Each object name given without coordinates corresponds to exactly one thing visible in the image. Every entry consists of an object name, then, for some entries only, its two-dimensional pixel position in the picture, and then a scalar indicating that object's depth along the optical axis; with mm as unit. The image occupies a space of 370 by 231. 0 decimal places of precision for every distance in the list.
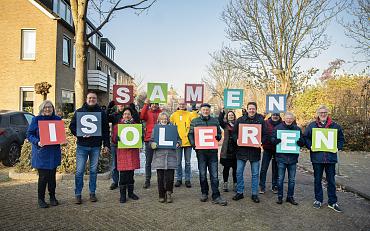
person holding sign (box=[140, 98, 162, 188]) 7655
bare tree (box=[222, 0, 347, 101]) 17328
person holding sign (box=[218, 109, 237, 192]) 7227
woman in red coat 6371
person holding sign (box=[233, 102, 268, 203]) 6609
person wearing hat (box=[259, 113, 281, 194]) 7254
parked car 9531
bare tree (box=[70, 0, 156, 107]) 9561
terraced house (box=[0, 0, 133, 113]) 19828
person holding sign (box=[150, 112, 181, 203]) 6418
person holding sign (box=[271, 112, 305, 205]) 6520
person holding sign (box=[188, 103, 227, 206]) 6465
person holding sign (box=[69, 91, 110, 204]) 6195
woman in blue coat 5910
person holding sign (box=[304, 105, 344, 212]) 6301
